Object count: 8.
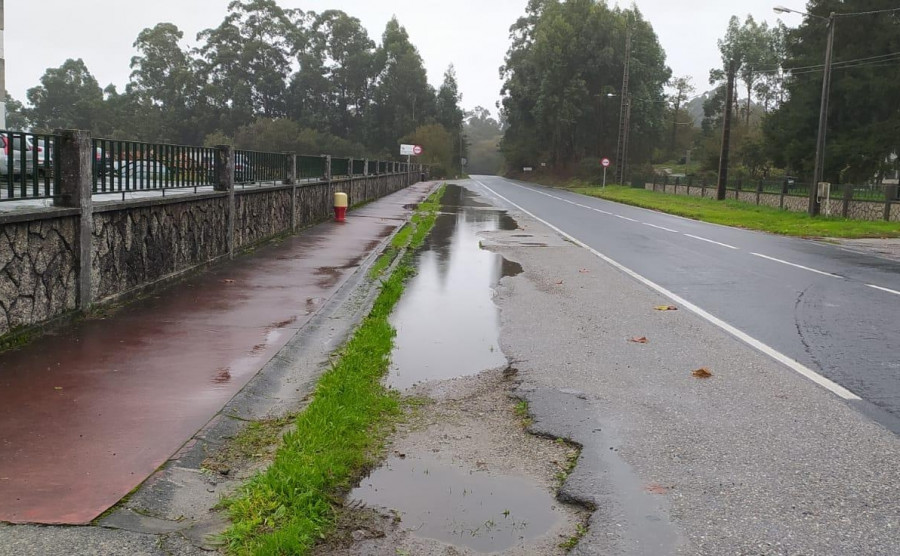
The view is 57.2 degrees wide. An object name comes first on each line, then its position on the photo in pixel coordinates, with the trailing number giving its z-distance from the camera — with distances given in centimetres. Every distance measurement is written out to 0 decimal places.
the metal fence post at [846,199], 2902
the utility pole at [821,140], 2757
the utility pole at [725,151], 4391
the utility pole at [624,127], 6088
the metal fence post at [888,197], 2722
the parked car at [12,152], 703
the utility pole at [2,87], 4300
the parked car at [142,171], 937
